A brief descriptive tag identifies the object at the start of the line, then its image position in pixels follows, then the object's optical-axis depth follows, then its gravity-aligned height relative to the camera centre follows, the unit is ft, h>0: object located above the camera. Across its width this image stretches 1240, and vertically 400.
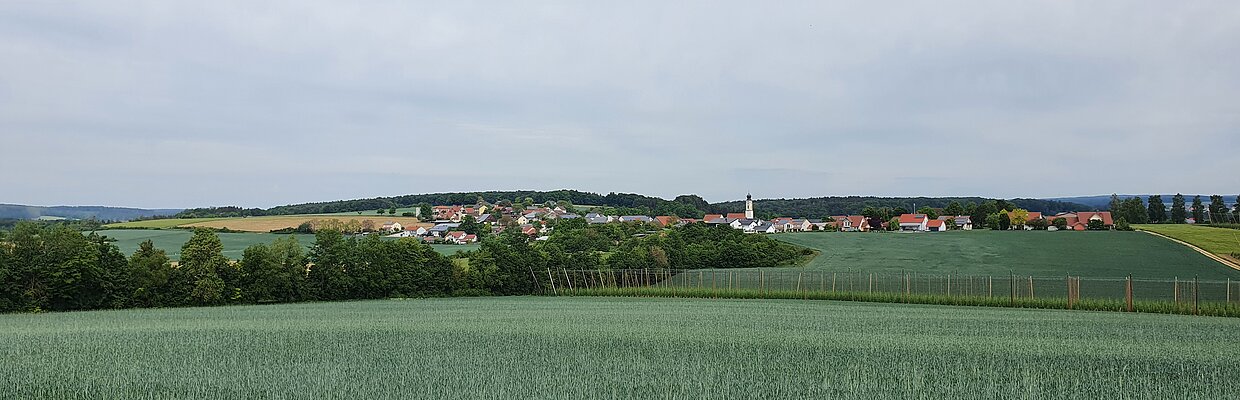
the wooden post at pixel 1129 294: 111.55 -12.34
